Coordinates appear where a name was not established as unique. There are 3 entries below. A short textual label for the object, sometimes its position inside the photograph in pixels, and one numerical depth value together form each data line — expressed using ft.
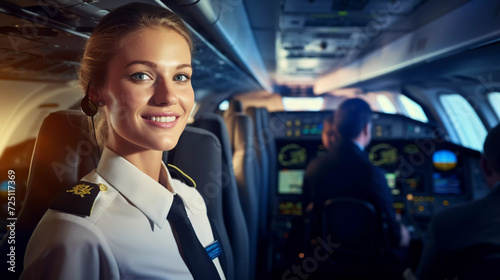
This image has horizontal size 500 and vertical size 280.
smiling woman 2.67
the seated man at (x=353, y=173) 8.55
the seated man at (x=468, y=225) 5.03
